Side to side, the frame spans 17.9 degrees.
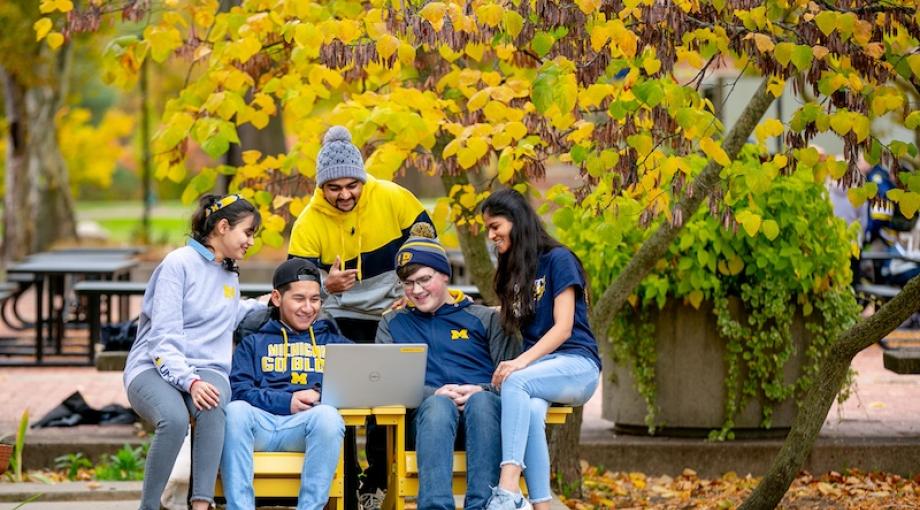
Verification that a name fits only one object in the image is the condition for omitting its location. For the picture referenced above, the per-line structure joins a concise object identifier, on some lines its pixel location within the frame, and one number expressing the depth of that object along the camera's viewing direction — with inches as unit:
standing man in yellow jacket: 509.5
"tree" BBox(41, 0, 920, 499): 443.9
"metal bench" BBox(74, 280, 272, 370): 656.9
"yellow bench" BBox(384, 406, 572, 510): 467.6
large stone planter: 681.8
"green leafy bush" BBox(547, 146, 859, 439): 650.2
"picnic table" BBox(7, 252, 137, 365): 1045.7
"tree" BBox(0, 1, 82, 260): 1730.6
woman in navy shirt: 469.1
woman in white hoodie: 453.6
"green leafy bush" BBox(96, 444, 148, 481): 652.0
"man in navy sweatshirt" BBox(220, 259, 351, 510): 455.7
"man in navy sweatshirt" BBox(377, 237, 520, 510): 459.1
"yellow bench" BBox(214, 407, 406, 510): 461.8
